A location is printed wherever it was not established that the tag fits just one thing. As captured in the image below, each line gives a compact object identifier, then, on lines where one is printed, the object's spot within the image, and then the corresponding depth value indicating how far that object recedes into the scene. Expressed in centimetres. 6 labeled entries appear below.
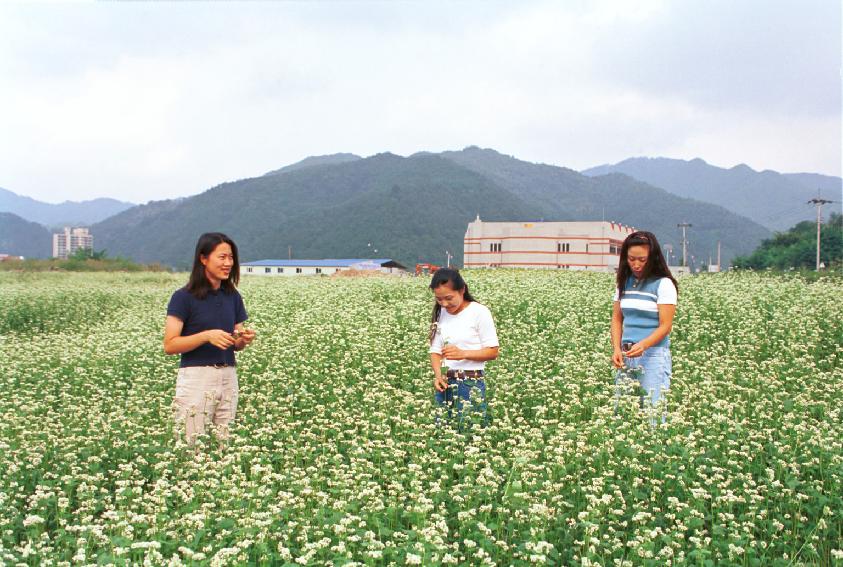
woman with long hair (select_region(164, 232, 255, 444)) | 575
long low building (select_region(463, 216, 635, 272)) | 7894
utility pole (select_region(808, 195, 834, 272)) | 6094
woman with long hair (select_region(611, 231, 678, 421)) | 619
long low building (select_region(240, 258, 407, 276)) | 8506
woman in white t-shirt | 607
